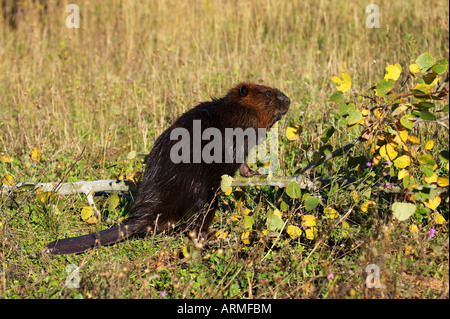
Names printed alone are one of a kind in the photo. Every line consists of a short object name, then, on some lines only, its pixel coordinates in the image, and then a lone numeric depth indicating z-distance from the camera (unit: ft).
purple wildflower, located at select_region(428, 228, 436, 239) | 7.83
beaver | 9.06
